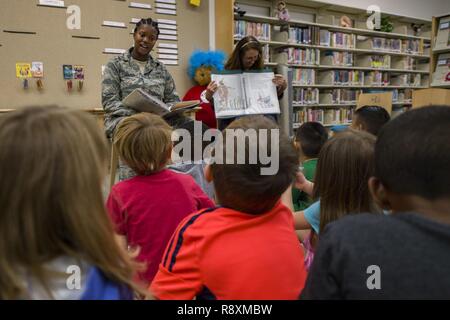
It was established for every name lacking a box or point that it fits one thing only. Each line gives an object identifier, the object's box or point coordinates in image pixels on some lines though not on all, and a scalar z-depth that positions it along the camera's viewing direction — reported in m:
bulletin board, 3.70
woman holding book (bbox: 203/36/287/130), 2.71
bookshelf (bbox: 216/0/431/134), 5.41
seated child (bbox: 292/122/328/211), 2.12
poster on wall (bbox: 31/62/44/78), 3.81
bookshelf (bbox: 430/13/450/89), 4.03
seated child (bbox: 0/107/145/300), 0.62
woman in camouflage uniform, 2.44
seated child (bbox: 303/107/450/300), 0.67
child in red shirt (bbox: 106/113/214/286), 1.36
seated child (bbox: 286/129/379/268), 1.17
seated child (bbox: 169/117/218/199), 2.08
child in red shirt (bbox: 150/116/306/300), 0.86
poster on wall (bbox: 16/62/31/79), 3.74
